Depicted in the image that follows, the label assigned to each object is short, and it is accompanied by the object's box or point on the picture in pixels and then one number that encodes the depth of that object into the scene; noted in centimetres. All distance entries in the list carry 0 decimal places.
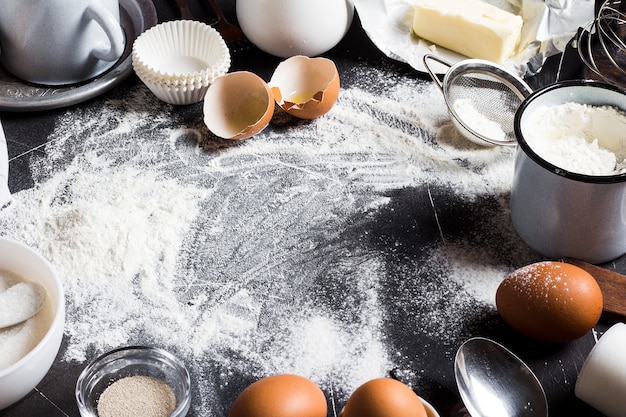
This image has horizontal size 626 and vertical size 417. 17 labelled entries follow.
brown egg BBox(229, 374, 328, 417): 87
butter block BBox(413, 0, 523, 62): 141
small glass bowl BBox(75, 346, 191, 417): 99
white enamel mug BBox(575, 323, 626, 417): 94
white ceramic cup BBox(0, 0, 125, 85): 130
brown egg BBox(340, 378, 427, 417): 84
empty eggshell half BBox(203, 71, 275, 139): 134
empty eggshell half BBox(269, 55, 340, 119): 136
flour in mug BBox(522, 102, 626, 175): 111
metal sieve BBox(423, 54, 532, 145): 133
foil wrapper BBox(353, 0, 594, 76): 145
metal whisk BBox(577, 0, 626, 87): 137
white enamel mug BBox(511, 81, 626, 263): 105
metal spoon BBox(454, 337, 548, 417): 97
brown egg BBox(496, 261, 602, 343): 100
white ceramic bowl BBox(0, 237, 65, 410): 94
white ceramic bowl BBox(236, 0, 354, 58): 138
